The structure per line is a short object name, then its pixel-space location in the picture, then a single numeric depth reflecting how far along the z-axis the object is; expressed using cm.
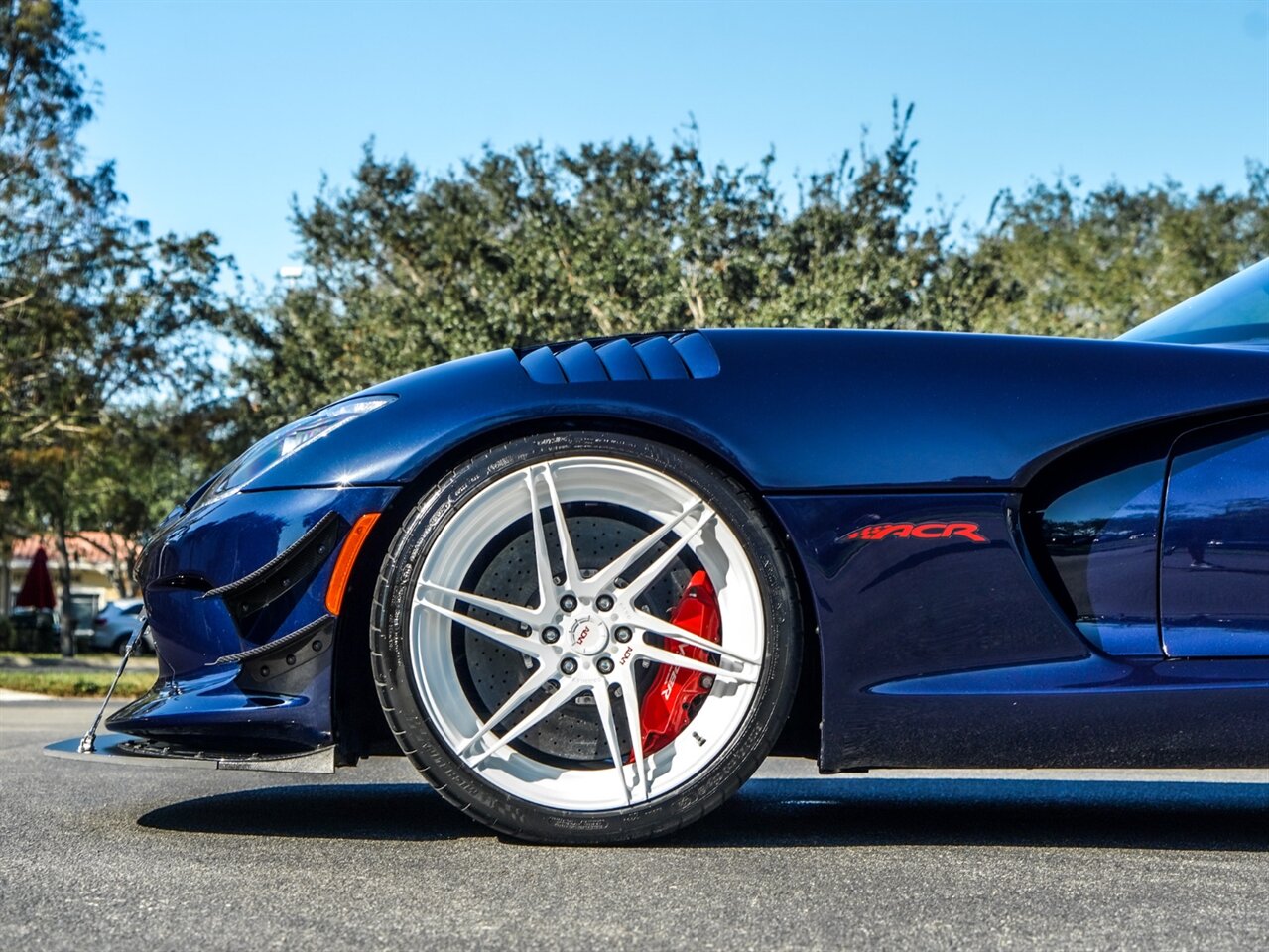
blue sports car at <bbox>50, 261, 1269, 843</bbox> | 285
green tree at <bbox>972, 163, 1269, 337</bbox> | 2548
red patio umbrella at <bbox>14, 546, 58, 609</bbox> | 3092
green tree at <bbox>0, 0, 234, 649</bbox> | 2384
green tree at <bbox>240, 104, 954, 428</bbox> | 2167
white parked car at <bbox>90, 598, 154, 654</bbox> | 3881
